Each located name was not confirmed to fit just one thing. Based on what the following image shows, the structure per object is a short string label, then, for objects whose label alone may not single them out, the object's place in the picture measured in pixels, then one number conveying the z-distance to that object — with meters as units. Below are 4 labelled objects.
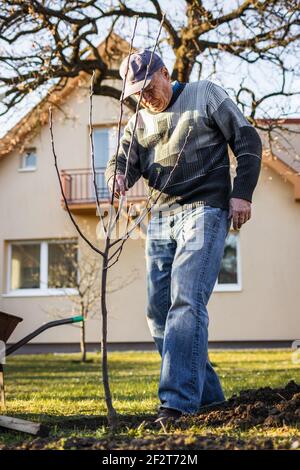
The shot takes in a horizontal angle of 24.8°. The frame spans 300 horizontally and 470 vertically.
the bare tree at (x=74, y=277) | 15.66
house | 16.62
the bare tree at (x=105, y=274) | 3.13
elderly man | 3.46
